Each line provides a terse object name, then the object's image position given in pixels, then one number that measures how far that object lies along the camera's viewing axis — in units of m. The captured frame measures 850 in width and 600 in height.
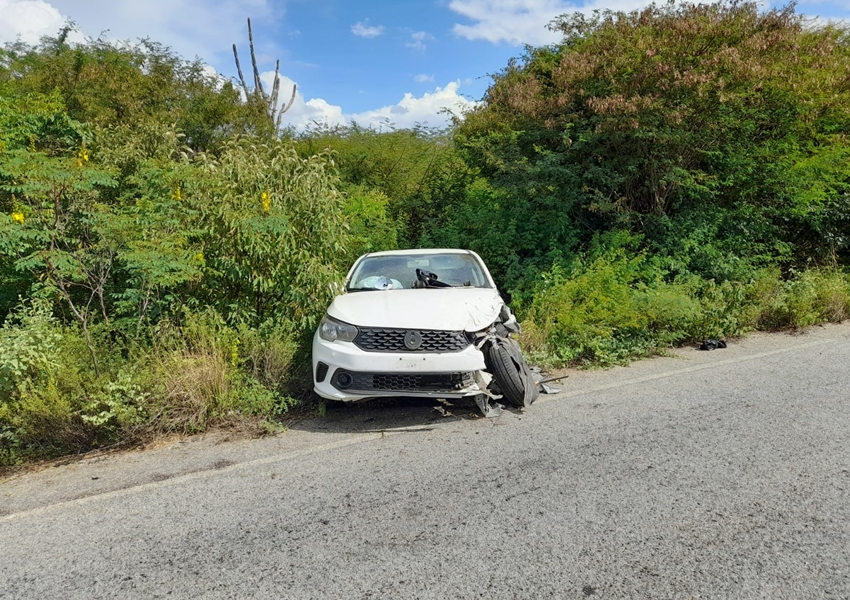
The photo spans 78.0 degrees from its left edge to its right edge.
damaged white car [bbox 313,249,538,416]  4.52
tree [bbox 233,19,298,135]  27.01
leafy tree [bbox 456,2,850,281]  8.88
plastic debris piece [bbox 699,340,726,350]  7.40
